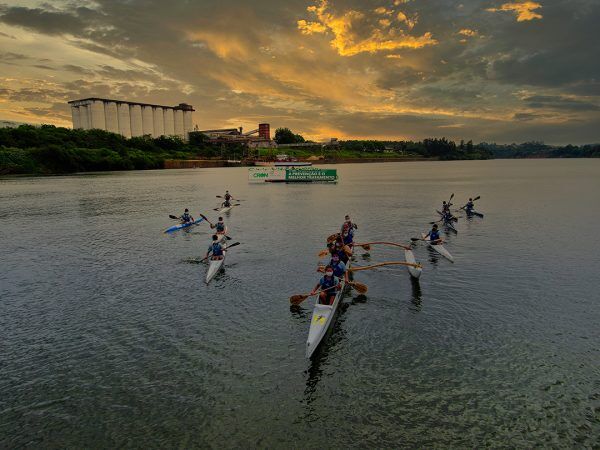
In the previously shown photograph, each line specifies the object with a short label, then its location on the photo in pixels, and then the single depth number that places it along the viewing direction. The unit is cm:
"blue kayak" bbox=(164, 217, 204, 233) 4603
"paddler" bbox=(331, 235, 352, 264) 2827
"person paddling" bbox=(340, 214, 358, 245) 3348
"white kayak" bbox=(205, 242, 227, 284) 2803
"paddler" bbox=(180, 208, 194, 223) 4803
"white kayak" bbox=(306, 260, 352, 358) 1720
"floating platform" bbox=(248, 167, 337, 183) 11906
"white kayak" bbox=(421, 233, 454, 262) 3317
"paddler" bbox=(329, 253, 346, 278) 2358
